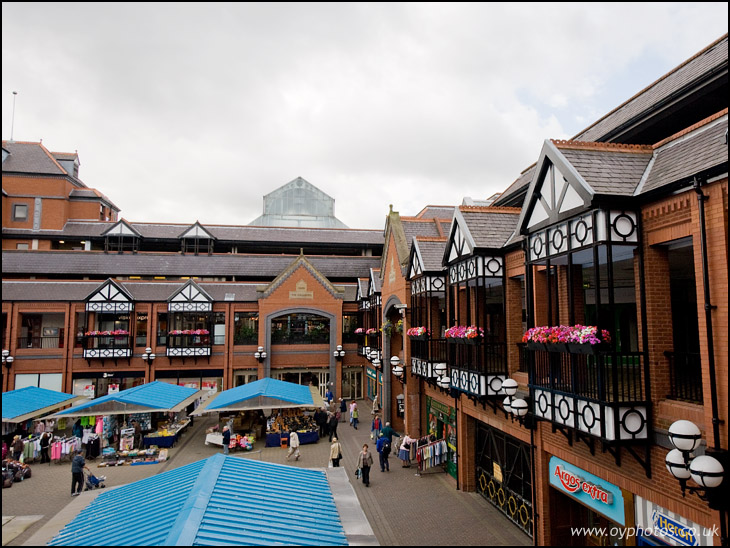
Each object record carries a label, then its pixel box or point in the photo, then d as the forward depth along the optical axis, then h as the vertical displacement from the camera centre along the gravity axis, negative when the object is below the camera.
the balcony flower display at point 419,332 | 17.73 -0.43
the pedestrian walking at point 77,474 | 15.60 -5.10
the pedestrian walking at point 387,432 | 19.55 -4.65
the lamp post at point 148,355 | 30.86 -2.20
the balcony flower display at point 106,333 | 30.03 -0.71
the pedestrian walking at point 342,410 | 27.55 -5.23
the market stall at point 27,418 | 18.83 -3.97
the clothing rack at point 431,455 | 17.38 -4.99
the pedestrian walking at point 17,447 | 19.58 -5.27
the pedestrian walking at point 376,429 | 21.76 -5.11
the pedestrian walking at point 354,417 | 25.84 -5.30
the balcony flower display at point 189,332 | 30.77 -0.67
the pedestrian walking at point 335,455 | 17.04 -4.87
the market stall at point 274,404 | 20.67 -3.71
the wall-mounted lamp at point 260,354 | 31.95 -2.21
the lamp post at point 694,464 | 6.18 -1.98
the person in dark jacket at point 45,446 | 20.19 -5.37
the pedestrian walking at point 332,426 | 22.12 -4.98
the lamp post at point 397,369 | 20.37 -2.08
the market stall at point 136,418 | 19.89 -4.89
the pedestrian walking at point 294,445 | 19.62 -5.20
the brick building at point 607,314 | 7.24 +0.15
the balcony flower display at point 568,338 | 8.09 -0.31
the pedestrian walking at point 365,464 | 16.19 -4.96
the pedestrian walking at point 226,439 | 20.90 -5.27
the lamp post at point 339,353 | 33.47 -2.26
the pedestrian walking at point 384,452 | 17.89 -5.01
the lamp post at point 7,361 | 29.42 -2.46
